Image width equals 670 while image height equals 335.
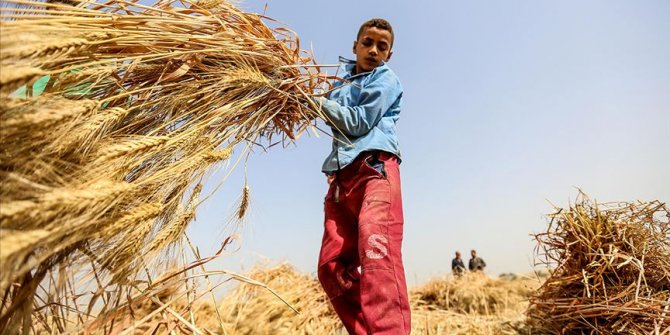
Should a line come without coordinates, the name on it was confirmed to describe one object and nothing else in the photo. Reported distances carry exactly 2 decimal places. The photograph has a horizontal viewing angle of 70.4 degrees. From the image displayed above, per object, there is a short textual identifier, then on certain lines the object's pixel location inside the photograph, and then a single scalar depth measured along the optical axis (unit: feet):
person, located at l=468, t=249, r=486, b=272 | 32.76
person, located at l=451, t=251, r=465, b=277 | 32.89
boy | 5.93
